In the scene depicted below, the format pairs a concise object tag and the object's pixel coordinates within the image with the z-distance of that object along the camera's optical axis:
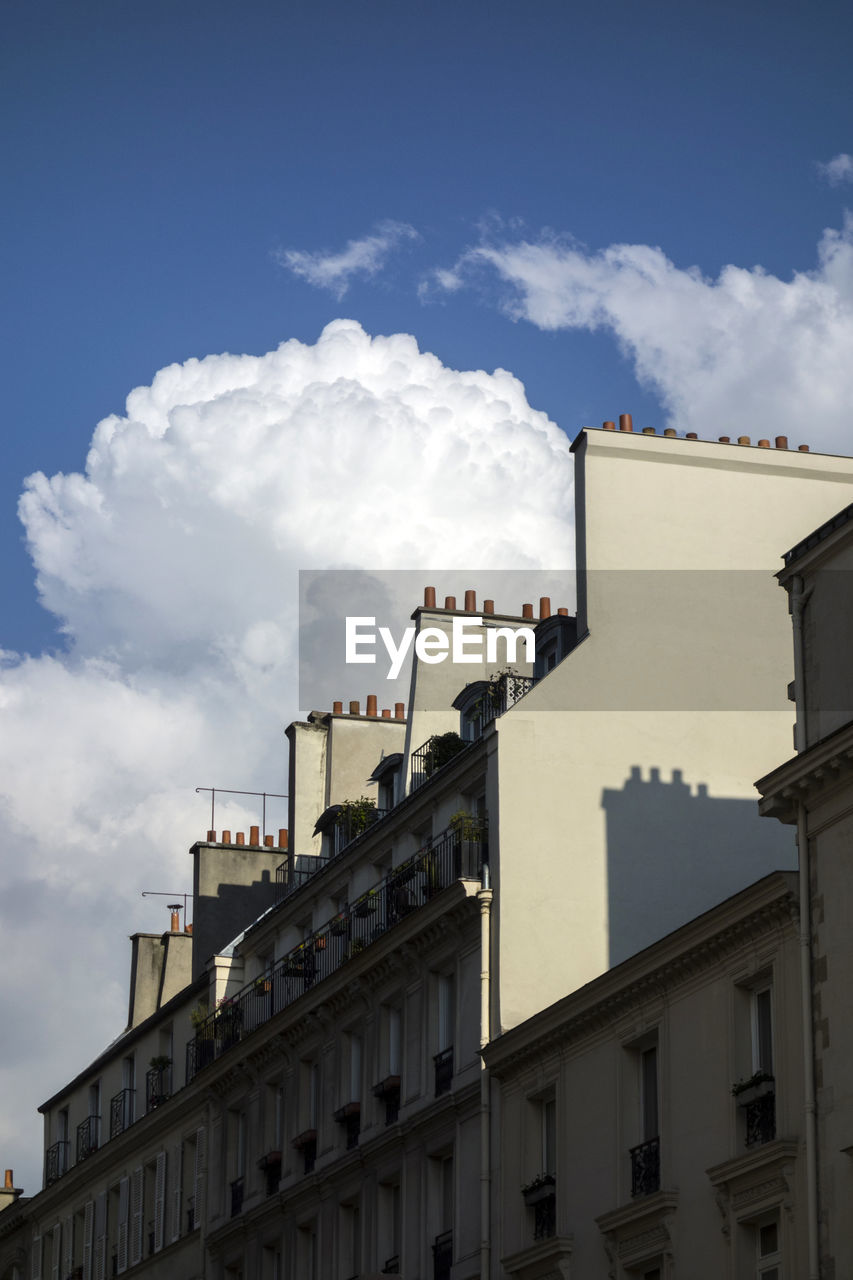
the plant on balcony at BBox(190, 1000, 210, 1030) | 54.81
